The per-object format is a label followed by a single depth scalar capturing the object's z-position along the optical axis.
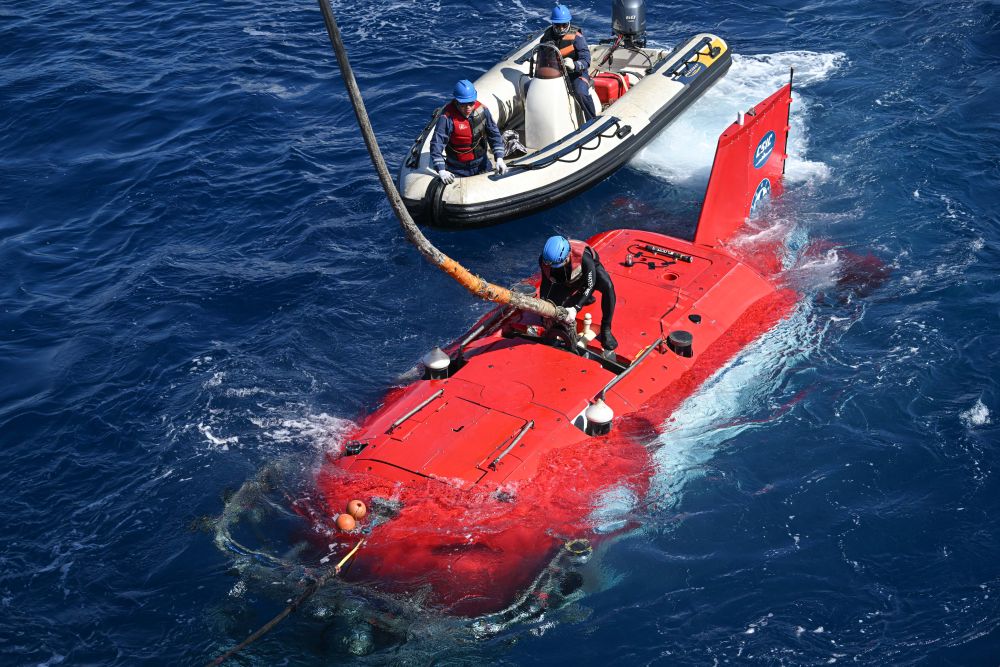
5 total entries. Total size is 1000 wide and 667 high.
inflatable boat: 12.59
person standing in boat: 13.77
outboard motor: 15.32
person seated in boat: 12.44
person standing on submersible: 8.84
